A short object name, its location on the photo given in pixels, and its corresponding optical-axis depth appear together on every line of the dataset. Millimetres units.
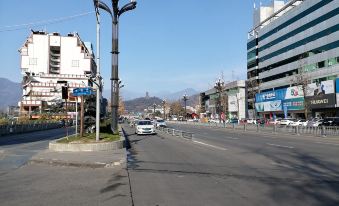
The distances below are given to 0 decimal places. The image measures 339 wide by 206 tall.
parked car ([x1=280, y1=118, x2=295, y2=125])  65662
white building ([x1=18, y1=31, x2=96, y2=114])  146000
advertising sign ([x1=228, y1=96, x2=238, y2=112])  124681
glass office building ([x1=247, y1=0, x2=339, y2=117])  75375
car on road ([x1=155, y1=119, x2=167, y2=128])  62069
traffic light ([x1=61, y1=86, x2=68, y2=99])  23953
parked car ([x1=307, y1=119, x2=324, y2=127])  58644
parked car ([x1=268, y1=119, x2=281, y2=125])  68825
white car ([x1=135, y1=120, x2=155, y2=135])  43406
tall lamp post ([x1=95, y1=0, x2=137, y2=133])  31938
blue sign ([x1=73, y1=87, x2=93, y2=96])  22678
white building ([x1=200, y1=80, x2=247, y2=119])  122250
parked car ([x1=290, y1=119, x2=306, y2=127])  63250
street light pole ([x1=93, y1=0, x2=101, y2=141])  22609
